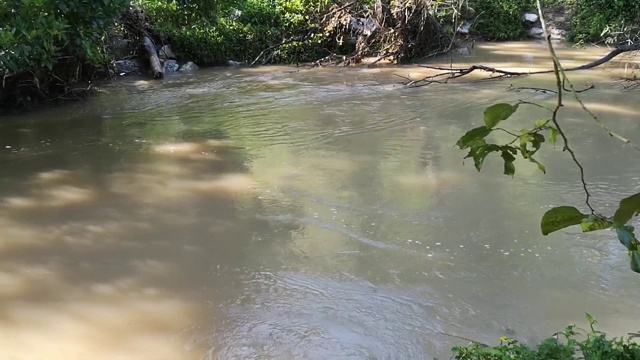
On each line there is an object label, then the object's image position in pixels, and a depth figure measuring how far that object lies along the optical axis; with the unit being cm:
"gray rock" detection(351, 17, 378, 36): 1168
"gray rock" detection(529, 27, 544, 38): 1496
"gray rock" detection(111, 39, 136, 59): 1092
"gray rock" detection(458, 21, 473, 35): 1421
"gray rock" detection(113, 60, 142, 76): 1069
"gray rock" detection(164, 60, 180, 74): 1131
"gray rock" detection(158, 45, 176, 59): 1161
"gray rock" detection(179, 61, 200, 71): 1154
